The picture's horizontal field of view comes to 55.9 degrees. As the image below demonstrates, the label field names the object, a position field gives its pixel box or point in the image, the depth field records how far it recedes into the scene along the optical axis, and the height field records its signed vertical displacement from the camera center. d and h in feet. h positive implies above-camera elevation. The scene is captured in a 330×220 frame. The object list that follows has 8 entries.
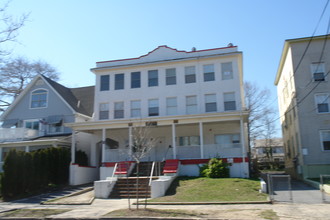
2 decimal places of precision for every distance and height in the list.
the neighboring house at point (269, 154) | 144.97 +3.33
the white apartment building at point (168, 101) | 73.31 +15.77
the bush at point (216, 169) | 62.54 -1.68
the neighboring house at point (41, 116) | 84.28 +13.65
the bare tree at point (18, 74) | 123.54 +37.23
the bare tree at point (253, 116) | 130.00 +18.21
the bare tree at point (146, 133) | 67.68 +6.66
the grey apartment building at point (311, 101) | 72.84 +13.92
